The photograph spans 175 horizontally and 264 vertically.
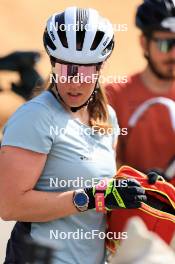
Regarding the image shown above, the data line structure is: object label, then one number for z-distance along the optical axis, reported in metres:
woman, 5.95
